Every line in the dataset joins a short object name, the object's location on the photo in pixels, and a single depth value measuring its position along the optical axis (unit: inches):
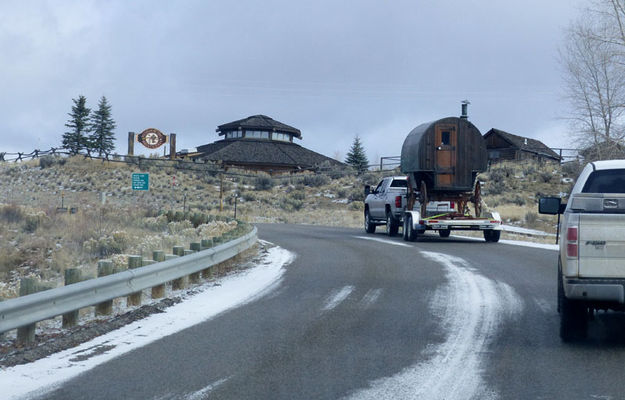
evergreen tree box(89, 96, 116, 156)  3107.8
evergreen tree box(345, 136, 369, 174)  3208.7
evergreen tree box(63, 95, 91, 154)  3043.8
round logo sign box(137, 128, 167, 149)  2709.2
